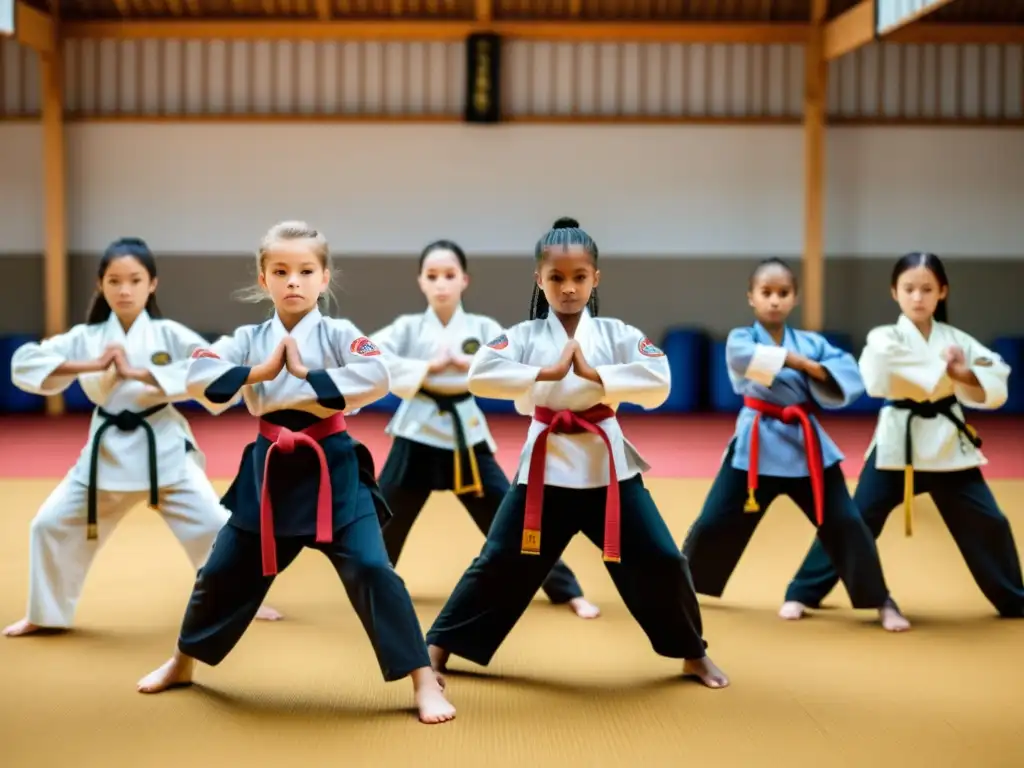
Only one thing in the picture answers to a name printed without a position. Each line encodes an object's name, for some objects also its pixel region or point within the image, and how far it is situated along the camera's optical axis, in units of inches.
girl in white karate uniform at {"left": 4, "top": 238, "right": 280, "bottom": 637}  136.7
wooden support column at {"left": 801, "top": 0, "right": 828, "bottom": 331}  415.2
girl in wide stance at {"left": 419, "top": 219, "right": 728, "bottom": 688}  116.0
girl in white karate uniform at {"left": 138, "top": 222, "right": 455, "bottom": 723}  109.7
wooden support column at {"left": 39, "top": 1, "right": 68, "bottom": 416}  418.9
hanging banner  422.3
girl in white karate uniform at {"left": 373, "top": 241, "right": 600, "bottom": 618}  159.6
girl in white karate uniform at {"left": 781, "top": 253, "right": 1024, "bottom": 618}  148.8
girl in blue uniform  142.8
